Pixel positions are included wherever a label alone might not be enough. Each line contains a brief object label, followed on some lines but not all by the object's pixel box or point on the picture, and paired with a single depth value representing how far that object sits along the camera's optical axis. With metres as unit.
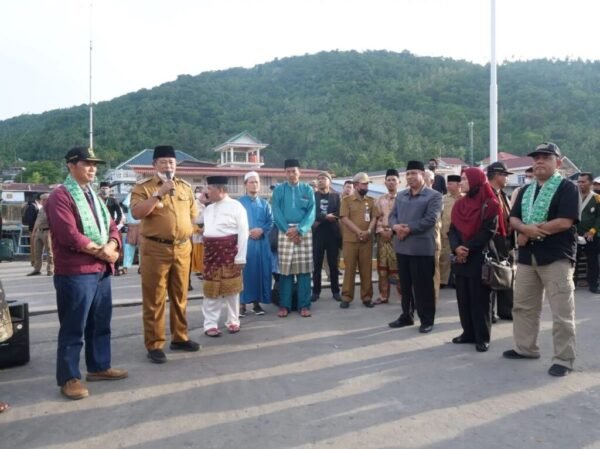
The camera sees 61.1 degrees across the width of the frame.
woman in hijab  5.32
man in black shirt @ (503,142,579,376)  4.54
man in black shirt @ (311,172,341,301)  8.12
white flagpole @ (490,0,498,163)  11.95
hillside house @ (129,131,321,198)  39.53
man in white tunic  6.06
